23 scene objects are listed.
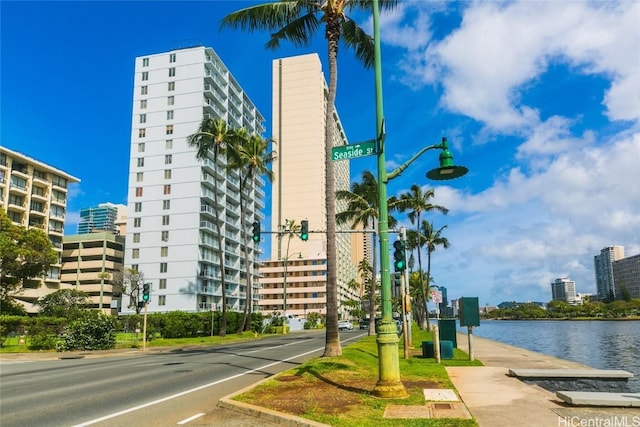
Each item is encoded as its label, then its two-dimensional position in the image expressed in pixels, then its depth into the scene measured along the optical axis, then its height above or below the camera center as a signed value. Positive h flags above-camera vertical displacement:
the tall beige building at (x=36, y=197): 87.56 +19.01
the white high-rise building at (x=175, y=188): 77.25 +17.70
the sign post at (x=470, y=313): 18.80 -0.69
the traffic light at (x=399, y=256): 14.55 +1.29
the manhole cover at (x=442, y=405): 9.09 -2.04
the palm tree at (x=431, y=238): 61.00 +7.00
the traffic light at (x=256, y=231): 22.97 +3.05
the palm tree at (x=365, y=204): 44.25 +8.59
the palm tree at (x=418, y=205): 51.56 +9.48
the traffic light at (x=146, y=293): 28.12 +0.25
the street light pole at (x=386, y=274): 9.74 +0.45
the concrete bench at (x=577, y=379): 14.14 -2.47
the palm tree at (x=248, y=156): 49.53 +14.11
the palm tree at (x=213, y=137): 49.62 +16.06
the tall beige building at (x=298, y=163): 137.88 +39.65
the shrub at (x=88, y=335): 30.12 -2.26
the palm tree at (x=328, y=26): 18.03 +10.36
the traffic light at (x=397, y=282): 22.33 +0.60
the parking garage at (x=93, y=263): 95.88 +6.98
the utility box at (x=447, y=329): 21.97 -1.53
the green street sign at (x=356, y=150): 10.78 +3.18
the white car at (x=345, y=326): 69.12 -4.21
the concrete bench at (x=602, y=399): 8.88 -1.92
